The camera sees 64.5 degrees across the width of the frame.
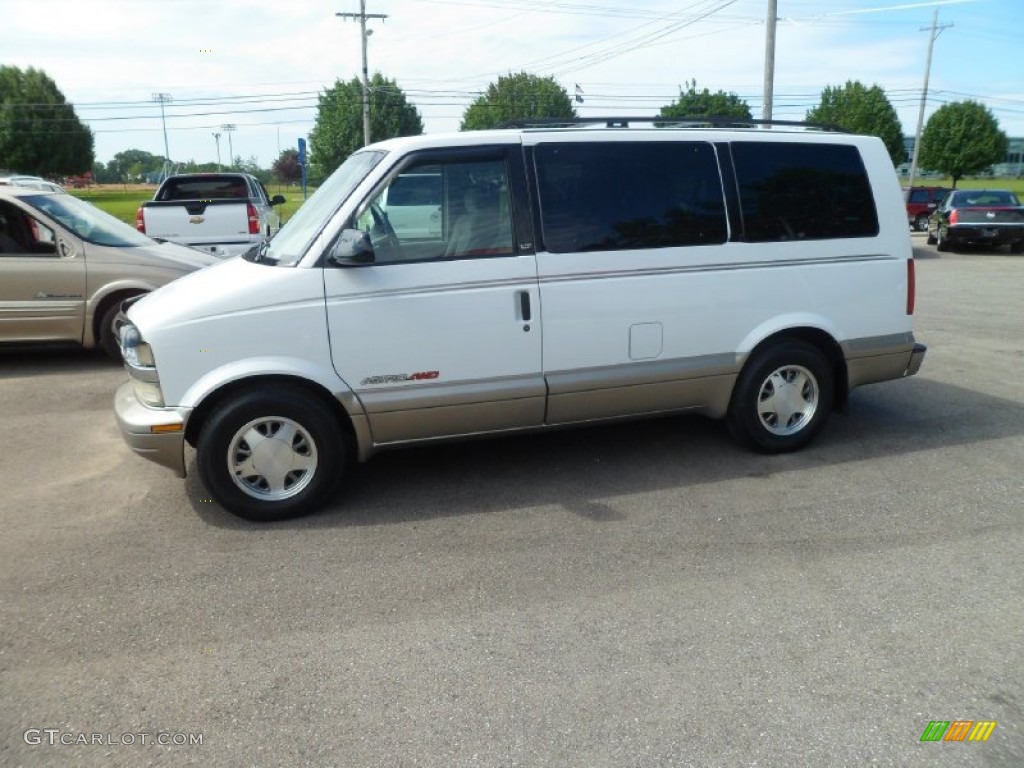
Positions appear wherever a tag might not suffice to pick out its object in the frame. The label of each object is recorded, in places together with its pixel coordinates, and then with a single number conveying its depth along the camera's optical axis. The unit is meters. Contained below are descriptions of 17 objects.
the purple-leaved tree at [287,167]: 85.44
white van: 4.41
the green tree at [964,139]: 57.50
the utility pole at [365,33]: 39.22
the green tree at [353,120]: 71.25
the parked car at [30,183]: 8.95
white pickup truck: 11.96
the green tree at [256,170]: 113.14
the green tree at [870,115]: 56.06
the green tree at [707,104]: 50.83
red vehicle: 30.38
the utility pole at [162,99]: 84.97
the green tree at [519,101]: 68.56
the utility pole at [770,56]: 22.66
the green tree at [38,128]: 69.69
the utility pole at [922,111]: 44.19
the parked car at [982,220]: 20.36
